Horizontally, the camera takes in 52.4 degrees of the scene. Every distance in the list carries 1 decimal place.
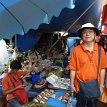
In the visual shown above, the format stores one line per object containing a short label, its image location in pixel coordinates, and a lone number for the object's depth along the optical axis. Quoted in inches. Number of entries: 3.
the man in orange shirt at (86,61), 64.3
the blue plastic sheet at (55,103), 76.5
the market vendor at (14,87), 91.3
